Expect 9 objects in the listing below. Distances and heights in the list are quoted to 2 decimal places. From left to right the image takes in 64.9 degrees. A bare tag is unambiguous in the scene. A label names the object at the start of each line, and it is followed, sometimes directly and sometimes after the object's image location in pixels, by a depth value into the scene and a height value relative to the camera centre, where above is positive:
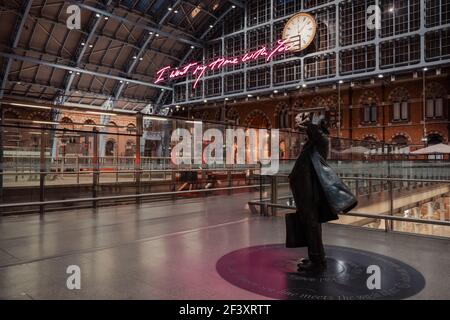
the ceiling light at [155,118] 7.49 +1.05
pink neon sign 30.71 +10.04
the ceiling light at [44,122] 7.02 +0.91
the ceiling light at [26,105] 5.32 +0.95
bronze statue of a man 3.60 -0.27
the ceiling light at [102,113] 6.36 +0.99
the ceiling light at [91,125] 6.58 +0.82
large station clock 29.48 +11.55
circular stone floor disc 3.01 -1.05
